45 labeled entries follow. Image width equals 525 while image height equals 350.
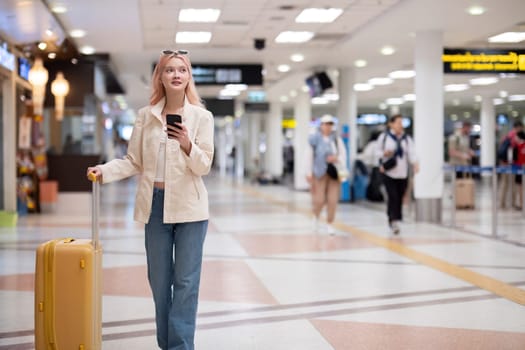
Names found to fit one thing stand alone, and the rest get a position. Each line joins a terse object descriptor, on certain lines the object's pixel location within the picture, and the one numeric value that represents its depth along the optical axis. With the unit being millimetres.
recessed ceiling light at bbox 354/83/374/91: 24717
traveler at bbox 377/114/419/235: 11062
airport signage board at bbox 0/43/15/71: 12031
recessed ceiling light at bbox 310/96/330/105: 31344
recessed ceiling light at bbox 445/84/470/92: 22359
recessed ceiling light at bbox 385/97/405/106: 30133
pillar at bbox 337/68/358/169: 19172
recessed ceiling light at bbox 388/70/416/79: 20547
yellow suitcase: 3900
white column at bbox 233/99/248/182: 41094
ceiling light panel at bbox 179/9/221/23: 12321
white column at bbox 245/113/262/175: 38812
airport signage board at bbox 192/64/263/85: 18125
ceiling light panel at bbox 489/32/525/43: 12736
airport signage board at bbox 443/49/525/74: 12992
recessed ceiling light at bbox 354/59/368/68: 18016
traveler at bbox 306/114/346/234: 10953
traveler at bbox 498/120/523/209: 15789
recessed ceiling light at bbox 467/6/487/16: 11409
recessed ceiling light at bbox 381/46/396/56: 15823
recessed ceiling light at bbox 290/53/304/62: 17344
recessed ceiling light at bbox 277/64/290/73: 19434
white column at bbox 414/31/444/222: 13352
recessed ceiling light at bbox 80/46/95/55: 15773
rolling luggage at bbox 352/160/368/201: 19250
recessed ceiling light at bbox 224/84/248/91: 24606
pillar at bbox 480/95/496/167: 23588
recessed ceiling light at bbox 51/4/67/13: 11271
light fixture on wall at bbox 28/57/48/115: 15469
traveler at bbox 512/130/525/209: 15500
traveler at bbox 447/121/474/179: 17344
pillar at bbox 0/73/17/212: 13891
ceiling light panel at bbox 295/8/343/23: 12266
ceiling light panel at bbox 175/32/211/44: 14508
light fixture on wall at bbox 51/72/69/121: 16359
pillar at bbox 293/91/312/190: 25297
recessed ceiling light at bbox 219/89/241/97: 27072
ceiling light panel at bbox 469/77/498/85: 19541
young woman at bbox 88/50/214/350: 3916
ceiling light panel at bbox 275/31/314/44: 14523
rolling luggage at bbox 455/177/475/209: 16125
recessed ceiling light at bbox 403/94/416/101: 28484
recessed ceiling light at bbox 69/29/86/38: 13642
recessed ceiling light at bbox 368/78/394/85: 22812
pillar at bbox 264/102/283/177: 31938
